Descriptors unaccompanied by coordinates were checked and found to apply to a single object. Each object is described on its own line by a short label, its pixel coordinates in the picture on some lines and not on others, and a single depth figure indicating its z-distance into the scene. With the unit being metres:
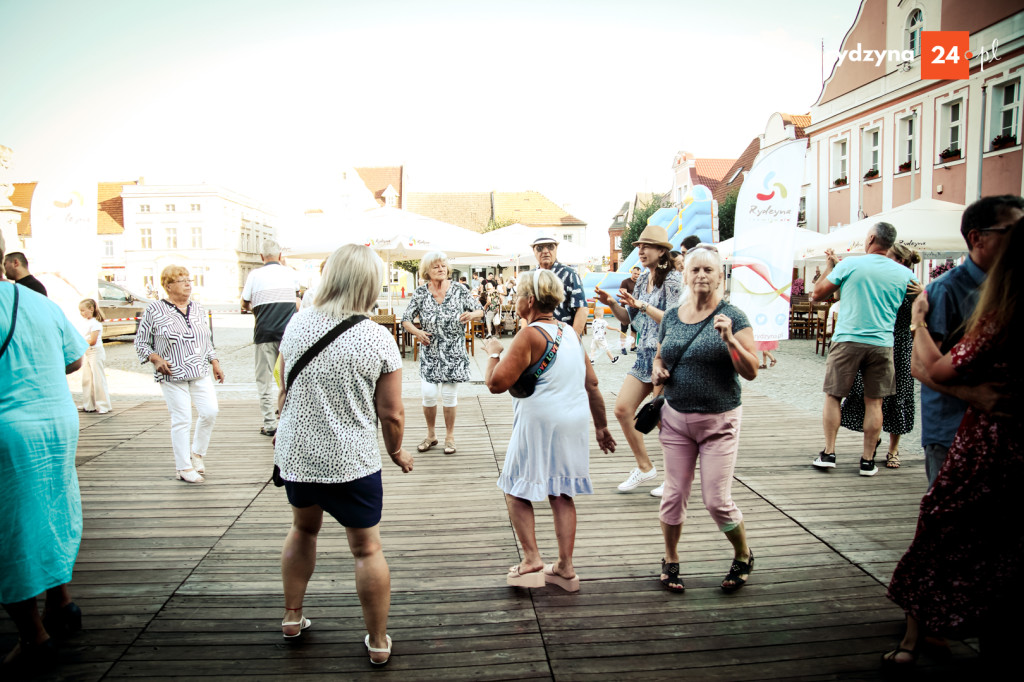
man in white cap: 4.88
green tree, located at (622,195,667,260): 44.01
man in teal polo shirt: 4.88
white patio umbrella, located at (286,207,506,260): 11.69
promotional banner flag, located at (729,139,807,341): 7.26
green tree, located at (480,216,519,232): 59.07
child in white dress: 7.63
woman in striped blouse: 4.94
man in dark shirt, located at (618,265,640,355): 5.34
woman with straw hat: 4.68
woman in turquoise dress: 2.60
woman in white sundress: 3.06
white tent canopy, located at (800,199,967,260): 10.80
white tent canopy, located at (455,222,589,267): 14.85
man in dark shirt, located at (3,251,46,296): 4.31
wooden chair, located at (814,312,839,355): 13.30
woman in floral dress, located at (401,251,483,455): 5.89
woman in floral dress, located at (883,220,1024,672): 1.91
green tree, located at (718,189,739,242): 30.84
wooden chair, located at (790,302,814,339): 16.17
